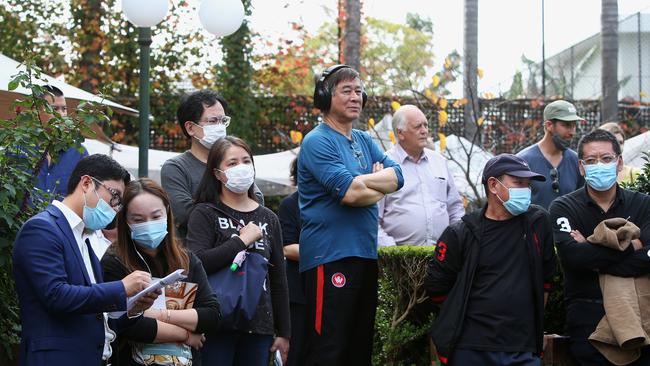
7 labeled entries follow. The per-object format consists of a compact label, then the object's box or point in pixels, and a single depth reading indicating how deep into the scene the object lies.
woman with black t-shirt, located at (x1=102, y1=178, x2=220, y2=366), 5.96
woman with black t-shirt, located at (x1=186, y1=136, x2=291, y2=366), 6.61
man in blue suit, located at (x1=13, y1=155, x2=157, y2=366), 5.33
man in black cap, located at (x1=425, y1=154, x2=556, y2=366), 6.98
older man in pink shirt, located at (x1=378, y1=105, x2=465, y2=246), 9.01
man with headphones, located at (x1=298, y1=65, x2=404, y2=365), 7.04
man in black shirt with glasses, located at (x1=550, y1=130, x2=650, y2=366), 7.29
